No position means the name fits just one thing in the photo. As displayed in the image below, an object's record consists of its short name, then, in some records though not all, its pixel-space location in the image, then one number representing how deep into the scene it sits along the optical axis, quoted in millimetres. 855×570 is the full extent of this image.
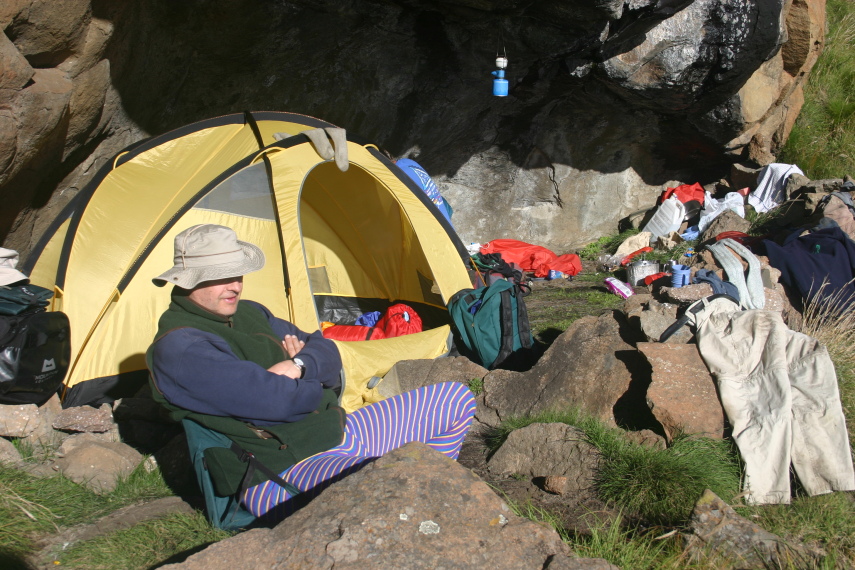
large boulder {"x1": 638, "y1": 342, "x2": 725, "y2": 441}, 3176
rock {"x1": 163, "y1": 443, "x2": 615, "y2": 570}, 1809
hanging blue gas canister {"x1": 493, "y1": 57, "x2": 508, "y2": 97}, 6613
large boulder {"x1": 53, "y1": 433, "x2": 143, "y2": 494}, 3297
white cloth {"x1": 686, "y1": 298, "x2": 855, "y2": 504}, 2967
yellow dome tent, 4270
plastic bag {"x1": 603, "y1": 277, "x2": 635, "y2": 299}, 6488
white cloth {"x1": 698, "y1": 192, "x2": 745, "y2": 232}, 7832
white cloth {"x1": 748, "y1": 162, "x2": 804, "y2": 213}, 7742
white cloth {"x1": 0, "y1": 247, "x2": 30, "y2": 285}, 3805
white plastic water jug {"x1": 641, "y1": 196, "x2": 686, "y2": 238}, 8094
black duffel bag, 3521
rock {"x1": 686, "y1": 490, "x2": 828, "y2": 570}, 2234
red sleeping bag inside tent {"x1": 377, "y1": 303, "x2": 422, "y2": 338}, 5238
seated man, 2320
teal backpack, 4762
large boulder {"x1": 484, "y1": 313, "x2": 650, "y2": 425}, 3613
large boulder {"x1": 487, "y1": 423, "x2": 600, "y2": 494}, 3078
